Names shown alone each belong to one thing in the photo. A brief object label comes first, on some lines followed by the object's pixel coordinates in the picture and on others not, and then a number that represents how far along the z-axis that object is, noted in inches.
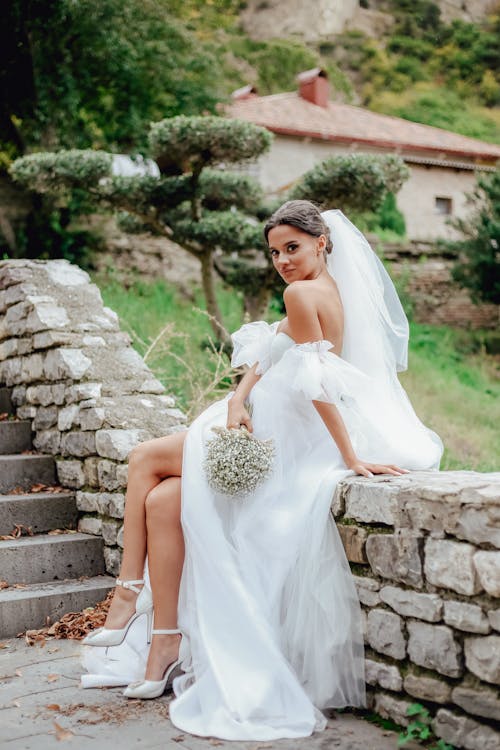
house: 751.7
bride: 104.4
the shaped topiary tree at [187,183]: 311.0
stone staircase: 141.6
